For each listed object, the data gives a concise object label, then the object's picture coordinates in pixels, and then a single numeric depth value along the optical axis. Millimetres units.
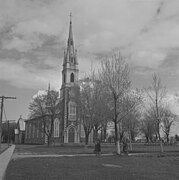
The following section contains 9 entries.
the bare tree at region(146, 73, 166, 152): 33469
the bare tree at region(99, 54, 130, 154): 28125
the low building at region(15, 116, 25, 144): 112581
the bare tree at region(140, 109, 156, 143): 77350
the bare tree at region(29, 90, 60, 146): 61125
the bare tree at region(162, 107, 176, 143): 80150
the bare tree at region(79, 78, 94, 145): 46206
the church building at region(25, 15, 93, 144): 76875
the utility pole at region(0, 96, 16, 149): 32725
